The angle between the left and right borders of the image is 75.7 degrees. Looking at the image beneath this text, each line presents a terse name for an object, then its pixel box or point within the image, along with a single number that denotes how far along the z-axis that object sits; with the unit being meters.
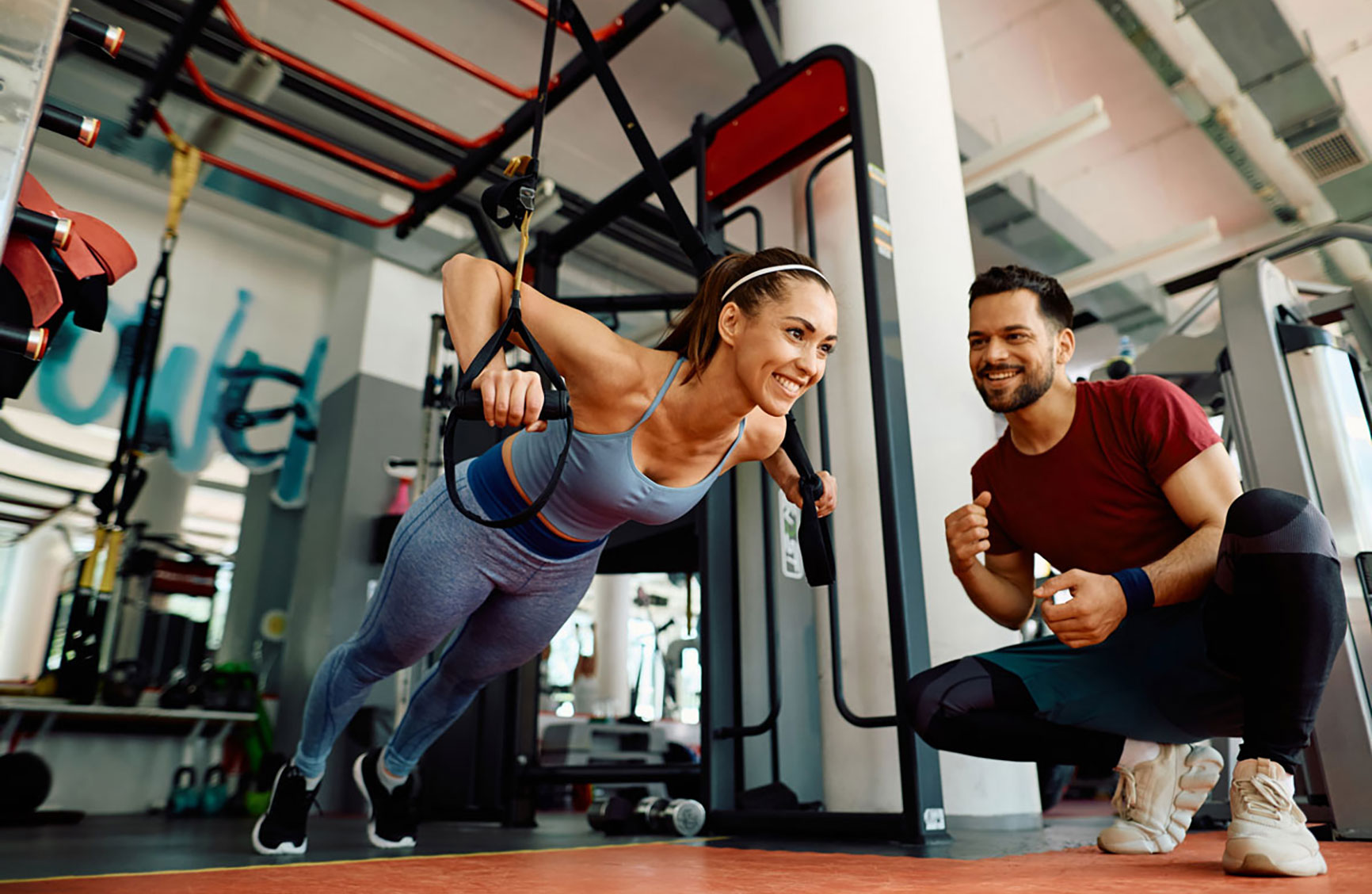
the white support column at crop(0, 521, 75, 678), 4.98
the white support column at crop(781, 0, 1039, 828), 2.42
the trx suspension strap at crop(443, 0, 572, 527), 1.09
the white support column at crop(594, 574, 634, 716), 8.17
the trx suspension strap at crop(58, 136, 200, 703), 3.24
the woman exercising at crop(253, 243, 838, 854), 1.42
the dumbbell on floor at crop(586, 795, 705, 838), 2.63
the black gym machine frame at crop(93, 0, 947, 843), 1.95
